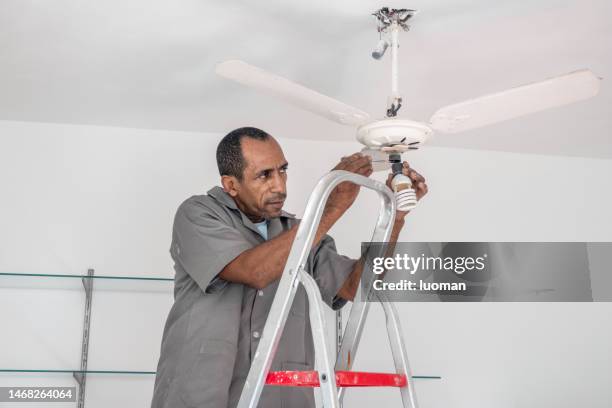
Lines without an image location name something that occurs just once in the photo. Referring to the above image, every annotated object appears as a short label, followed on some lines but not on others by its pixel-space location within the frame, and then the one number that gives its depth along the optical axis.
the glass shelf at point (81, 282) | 2.46
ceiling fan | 1.54
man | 1.42
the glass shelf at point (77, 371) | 2.36
